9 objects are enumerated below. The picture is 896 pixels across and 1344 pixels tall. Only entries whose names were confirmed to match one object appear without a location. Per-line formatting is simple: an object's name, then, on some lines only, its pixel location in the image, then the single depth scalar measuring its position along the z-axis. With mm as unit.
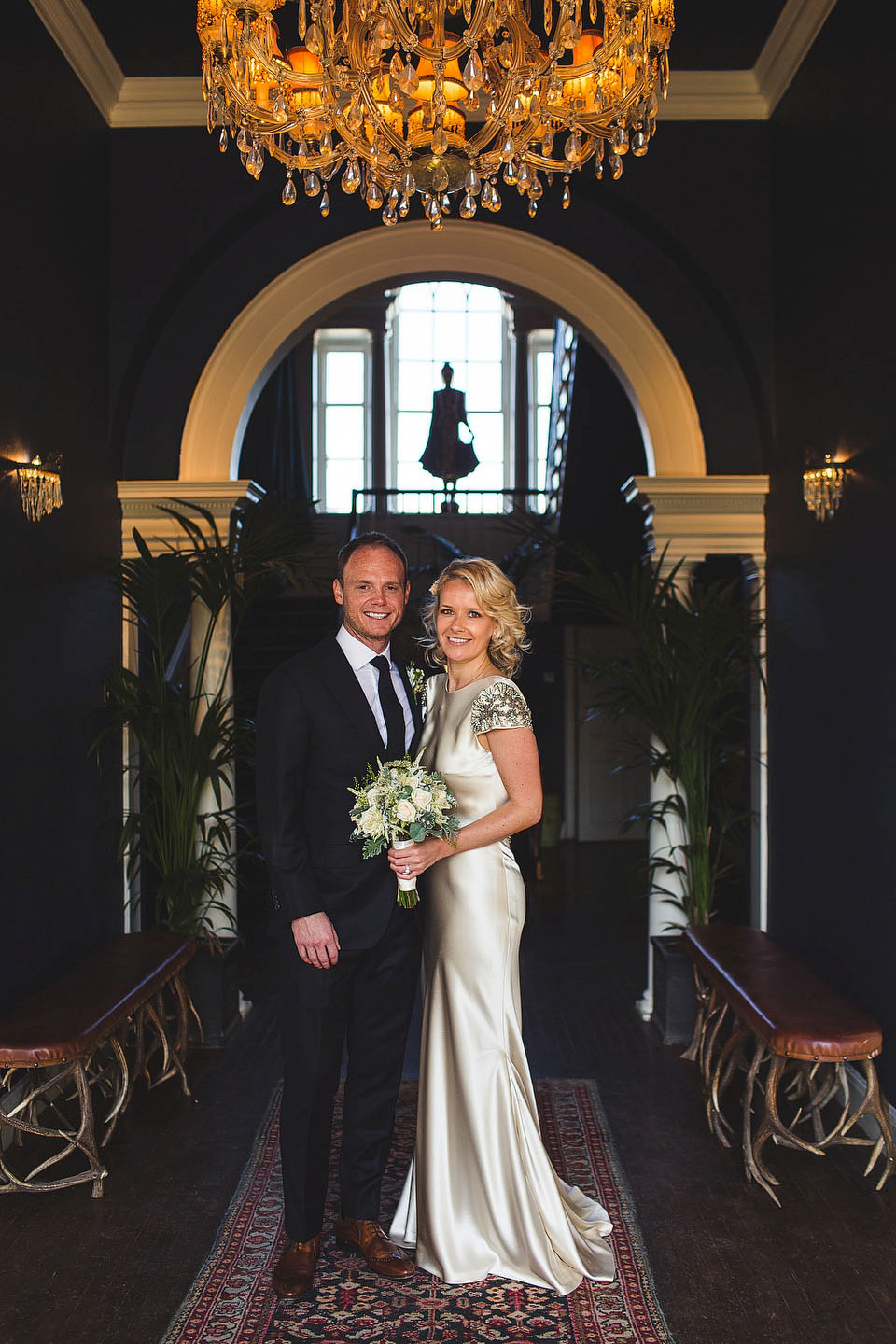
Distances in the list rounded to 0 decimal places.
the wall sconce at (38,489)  4438
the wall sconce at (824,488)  4625
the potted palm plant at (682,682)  5387
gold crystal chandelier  3004
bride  3148
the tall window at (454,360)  15445
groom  3129
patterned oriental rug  2953
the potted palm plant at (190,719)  5297
